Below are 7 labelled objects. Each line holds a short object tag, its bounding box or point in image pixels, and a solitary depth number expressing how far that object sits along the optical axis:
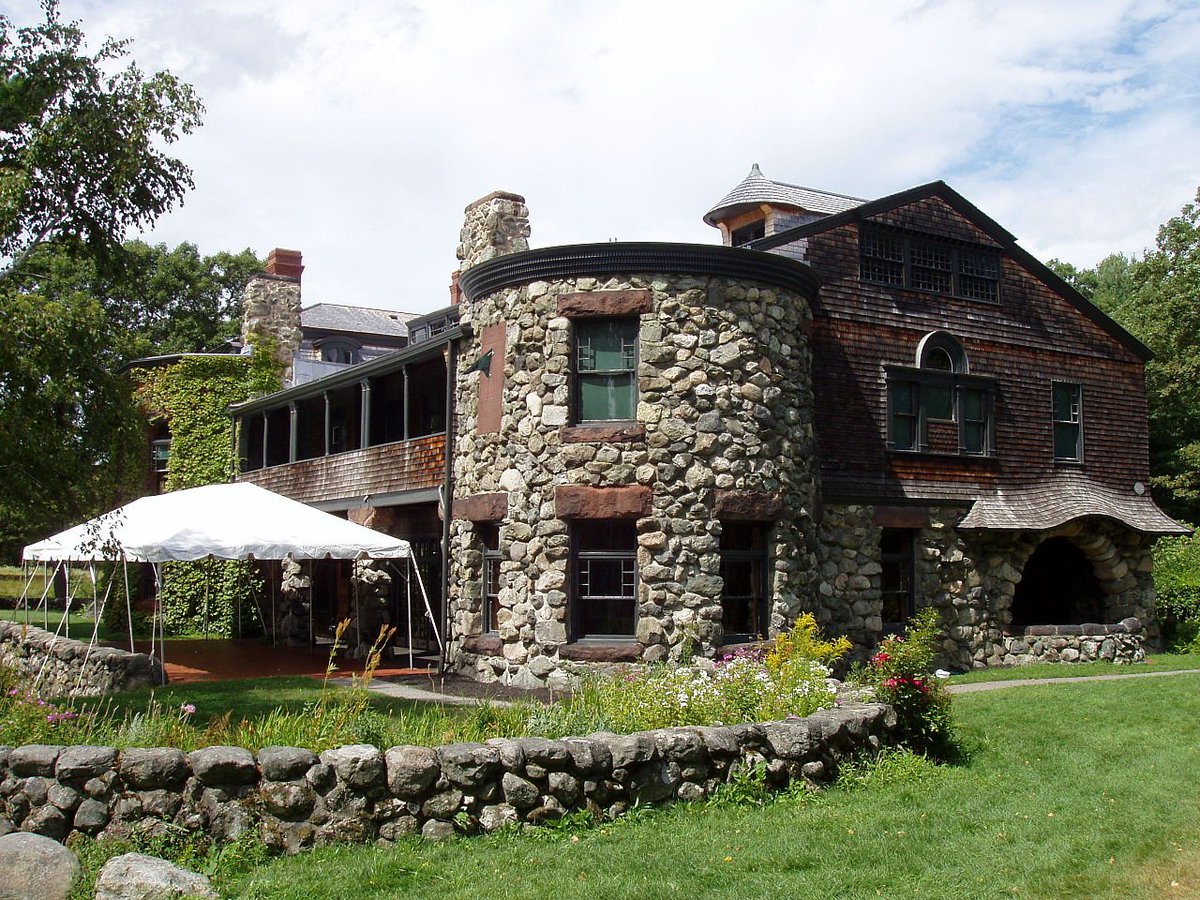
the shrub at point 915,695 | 10.38
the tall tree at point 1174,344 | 31.98
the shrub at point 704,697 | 9.53
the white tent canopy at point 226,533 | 15.52
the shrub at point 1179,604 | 22.28
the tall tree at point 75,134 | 9.61
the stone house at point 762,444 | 15.58
